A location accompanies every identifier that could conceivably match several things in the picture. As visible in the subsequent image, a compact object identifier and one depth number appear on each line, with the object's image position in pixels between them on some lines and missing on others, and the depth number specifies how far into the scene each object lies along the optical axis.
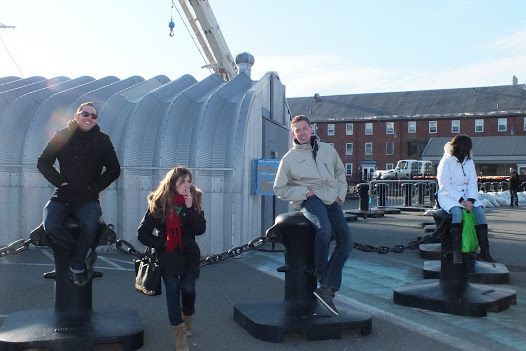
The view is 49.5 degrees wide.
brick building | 64.50
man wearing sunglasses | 5.26
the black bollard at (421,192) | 26.05
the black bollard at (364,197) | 20.80
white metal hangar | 10.77
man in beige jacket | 5.75
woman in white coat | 6.88
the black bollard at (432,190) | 25.98
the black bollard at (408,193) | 25.33
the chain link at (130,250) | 5.53
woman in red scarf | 5.02
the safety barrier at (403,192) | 24.73
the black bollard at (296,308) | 5.52
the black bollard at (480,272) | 8.35
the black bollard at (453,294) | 6.47
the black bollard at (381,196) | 24.65
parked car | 49.44
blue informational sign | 11.02
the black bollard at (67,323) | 4.96
